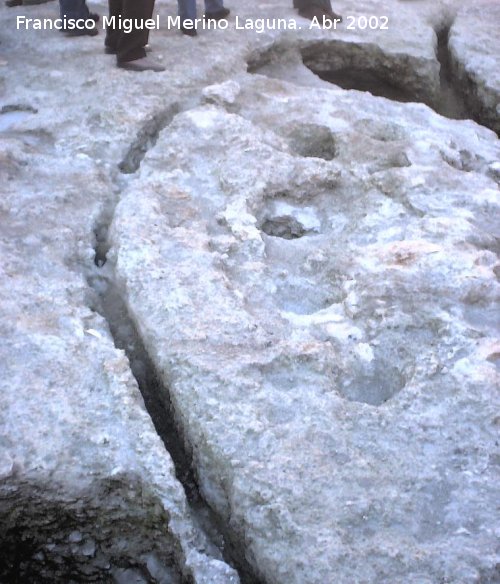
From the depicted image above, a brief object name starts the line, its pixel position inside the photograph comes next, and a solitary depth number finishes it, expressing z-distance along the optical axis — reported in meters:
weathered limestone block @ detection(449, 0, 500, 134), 3.77
